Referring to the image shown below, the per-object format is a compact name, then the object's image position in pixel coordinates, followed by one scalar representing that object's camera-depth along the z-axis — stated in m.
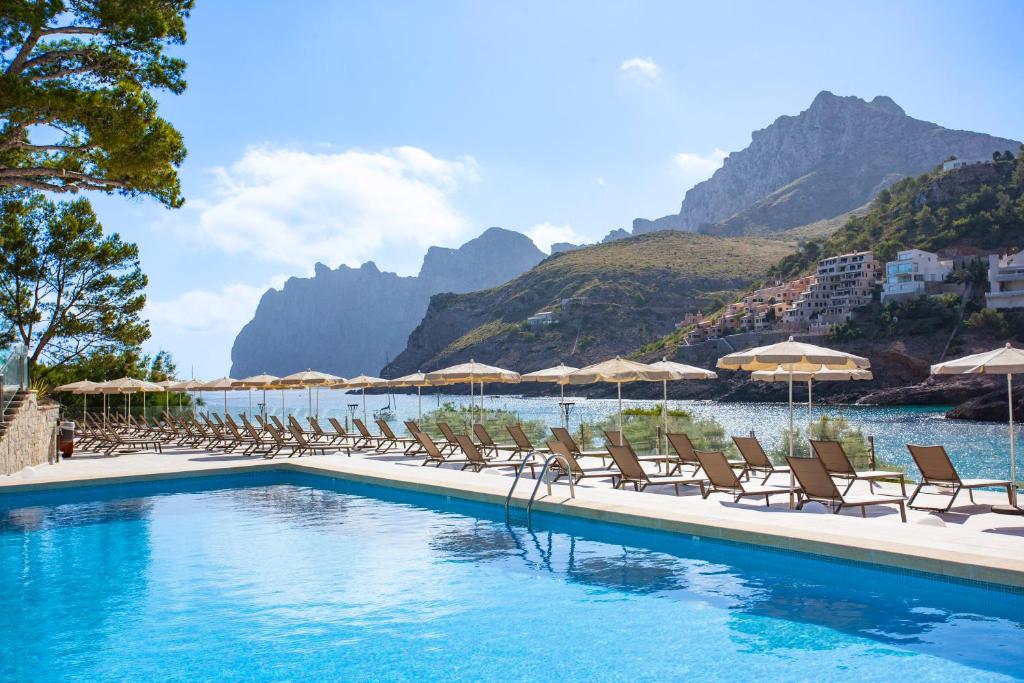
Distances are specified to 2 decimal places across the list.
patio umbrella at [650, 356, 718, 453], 12.66
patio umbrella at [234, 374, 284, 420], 20.06
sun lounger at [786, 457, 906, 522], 7.80
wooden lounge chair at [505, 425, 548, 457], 13.71
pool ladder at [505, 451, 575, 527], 8.89
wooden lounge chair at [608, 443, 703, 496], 9.96
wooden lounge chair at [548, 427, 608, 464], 12.86
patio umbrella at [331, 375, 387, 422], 20.14
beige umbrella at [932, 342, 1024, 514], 7.71
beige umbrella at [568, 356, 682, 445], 12.39
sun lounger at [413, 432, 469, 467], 13.78
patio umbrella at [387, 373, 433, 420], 18.73
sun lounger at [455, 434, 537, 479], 12.76
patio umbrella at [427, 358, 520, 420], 16.34
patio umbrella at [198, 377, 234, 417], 21.19
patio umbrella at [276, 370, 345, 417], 19.66
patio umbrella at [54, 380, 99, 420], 20.52
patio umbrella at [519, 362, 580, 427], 14.35
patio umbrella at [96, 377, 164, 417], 19.56
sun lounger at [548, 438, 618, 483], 10.69
